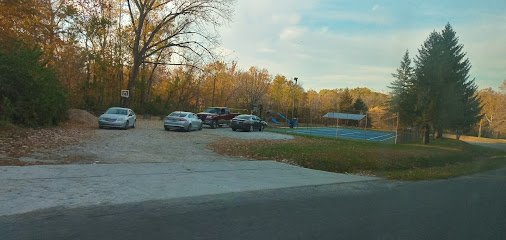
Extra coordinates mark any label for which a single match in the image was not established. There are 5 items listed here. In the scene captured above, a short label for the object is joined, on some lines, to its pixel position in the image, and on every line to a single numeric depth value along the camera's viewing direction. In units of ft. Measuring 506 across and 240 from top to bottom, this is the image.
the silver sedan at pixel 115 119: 73.77
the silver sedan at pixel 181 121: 80.33
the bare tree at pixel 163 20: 112.47
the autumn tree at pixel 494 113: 239.91
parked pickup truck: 98.37
